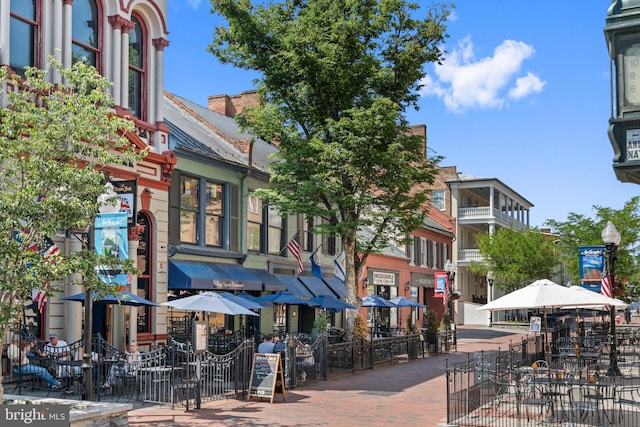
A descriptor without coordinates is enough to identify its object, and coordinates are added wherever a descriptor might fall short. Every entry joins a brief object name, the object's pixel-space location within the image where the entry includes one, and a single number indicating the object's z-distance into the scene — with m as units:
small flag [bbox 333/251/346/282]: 27.81
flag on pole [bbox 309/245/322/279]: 29.84
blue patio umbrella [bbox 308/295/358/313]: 25.33
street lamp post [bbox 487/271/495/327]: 51.62
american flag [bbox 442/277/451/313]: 37.16
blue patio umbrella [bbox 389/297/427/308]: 34.44
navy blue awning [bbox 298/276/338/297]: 30.98
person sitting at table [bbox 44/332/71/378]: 15.62
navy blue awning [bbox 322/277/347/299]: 33.66
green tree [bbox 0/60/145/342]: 9.88
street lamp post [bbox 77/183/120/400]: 12.76
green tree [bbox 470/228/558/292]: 50.47
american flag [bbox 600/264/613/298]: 21.56
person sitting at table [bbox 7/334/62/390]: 15.45
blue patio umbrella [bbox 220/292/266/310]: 20.81
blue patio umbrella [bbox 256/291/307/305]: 25.17
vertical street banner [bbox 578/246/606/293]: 28.48
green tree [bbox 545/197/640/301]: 47.09
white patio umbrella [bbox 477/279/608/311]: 15.71
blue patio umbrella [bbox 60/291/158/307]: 16.84
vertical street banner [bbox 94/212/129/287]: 13.94
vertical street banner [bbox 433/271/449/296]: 37.49
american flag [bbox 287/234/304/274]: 27.06
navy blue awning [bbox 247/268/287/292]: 27.14
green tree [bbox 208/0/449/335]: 22.45
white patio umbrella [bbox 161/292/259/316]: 17.02
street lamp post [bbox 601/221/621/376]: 18.75
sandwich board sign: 15.82
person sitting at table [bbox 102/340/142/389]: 15.66
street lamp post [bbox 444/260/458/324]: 37.47
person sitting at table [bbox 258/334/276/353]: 18.19
